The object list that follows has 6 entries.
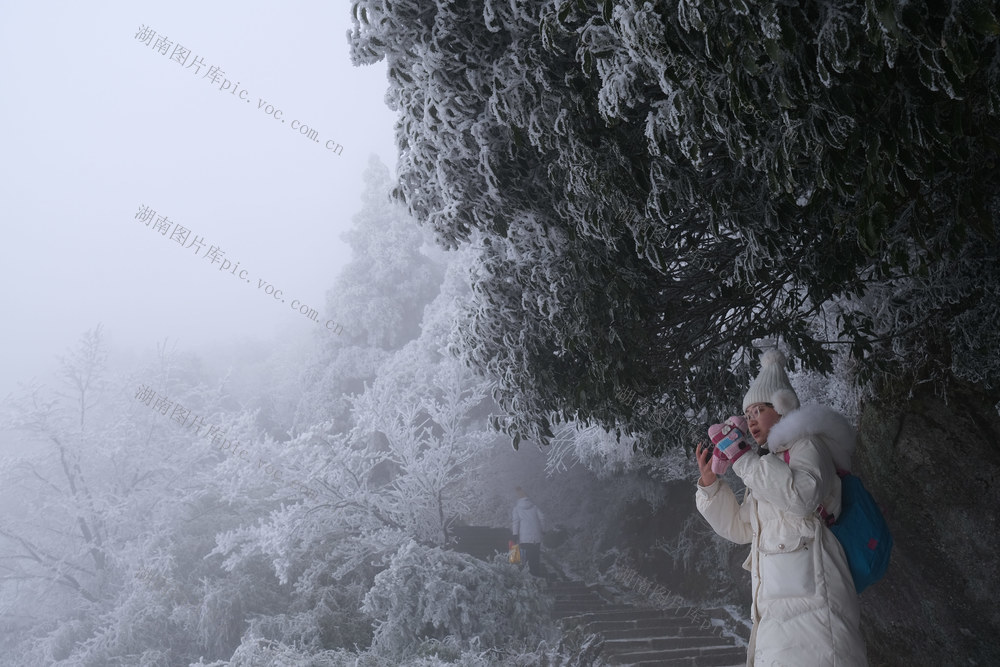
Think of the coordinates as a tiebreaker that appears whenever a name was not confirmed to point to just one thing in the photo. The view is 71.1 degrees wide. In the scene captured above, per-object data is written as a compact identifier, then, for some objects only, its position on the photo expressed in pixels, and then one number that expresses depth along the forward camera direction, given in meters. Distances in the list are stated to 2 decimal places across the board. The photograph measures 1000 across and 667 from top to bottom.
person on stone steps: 12.01
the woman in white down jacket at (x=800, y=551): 2.72
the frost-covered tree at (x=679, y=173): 2.25
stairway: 8.14
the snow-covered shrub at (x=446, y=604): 9.67
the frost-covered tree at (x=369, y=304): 23.28
